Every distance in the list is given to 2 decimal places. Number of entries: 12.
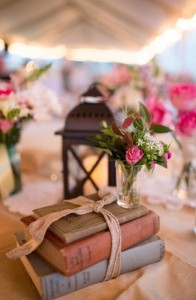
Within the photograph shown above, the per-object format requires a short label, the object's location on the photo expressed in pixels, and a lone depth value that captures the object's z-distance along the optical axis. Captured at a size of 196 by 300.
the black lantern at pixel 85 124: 0.80
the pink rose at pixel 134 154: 0.51
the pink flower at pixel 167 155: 0.54
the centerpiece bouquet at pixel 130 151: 0.53
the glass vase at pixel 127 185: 0.58
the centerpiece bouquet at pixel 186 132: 0.80
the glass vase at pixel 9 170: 0.88
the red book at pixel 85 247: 0.44
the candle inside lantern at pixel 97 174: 0.97
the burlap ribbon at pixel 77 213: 0.48
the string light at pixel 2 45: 1.72
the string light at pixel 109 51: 1.46
